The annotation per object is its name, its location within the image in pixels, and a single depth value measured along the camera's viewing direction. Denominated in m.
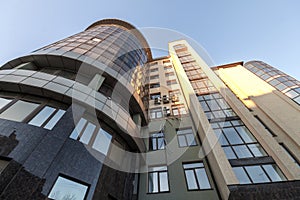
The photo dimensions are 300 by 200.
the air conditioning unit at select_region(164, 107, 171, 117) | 14.91
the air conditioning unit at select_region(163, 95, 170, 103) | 16.80
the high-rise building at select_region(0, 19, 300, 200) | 6.41
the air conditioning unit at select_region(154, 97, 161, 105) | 16.91
